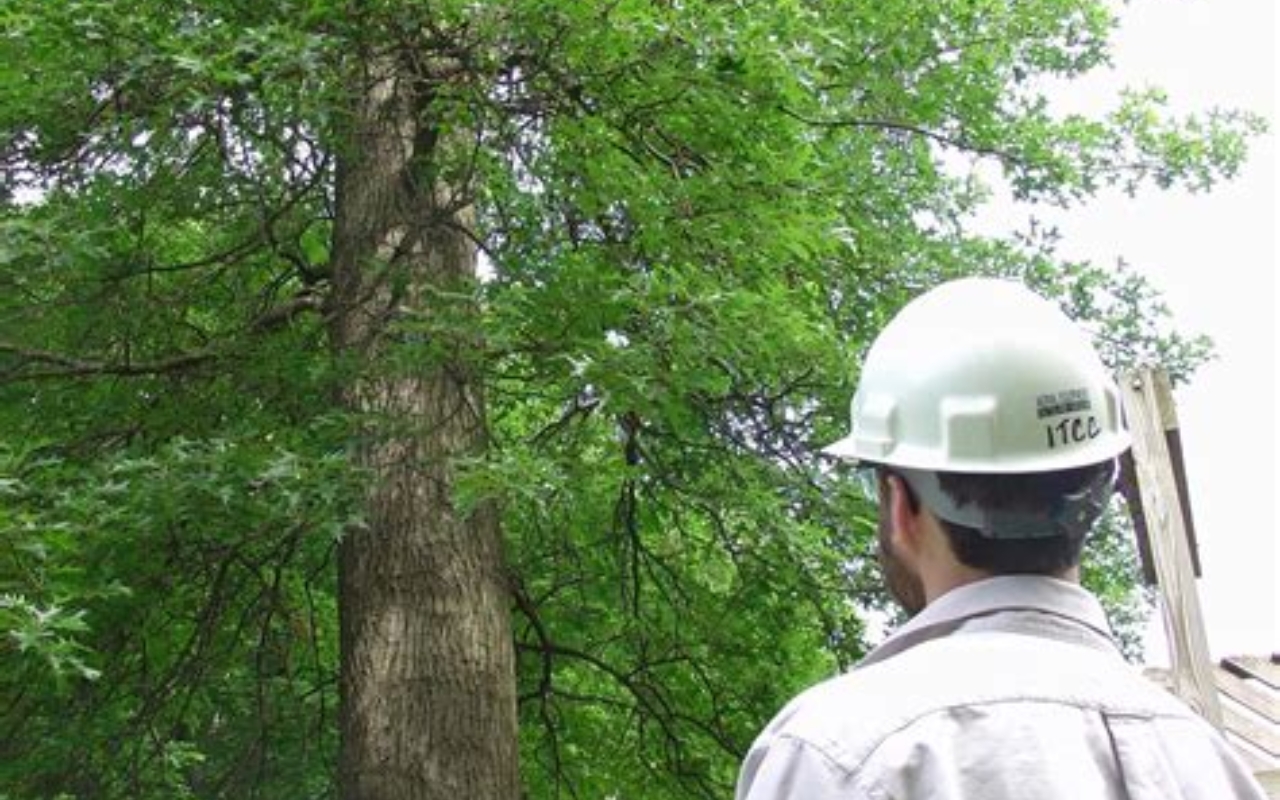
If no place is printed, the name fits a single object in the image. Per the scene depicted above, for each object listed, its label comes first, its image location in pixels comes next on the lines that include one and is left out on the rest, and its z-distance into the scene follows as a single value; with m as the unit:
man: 1.42
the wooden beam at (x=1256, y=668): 4.62
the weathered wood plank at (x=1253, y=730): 4.10
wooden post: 3.65
